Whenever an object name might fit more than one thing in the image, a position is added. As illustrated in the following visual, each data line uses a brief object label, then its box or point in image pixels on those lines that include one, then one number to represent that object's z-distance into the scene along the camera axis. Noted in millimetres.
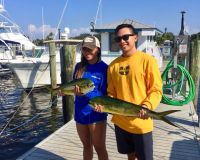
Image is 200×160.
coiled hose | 4945
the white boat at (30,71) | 10087
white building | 9237
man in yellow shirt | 1789
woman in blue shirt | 2123
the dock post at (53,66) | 7194
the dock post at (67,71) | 4644
